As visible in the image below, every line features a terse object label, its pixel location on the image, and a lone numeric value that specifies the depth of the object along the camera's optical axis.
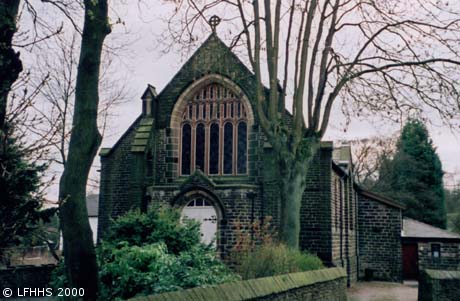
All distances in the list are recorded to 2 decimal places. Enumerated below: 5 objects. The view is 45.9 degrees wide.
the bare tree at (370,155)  54.91
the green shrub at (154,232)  13.01
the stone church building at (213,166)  22.11
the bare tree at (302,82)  16.39
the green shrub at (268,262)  12.21
